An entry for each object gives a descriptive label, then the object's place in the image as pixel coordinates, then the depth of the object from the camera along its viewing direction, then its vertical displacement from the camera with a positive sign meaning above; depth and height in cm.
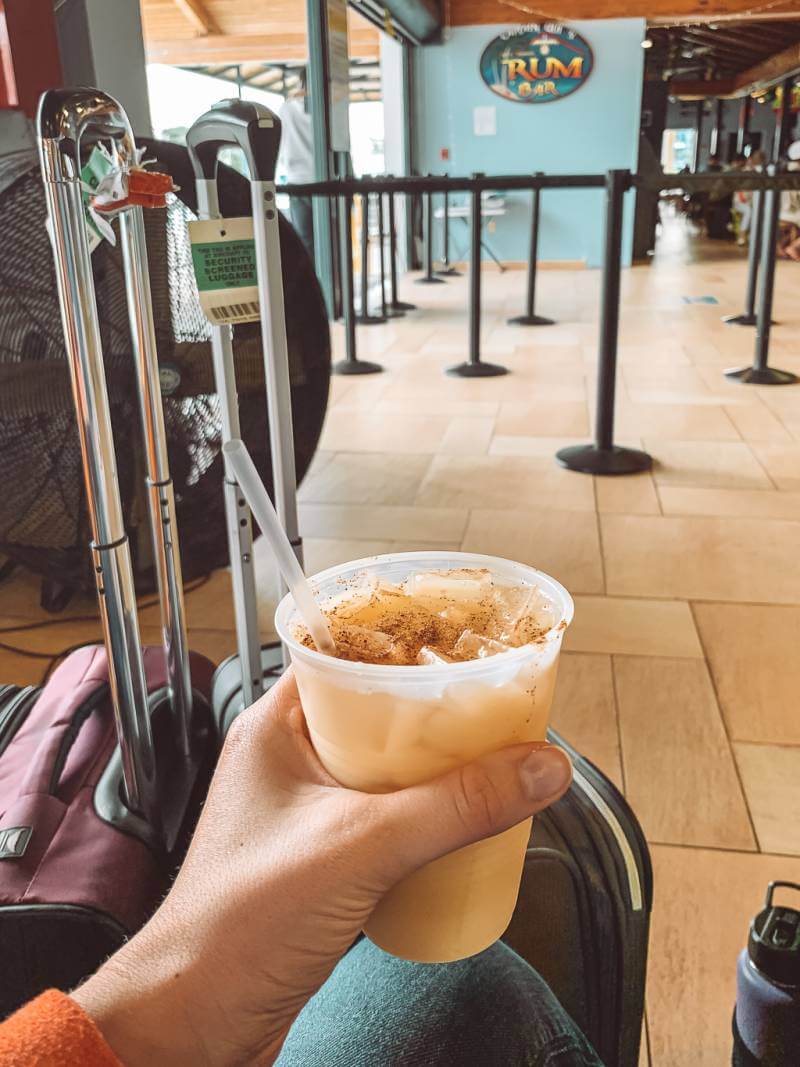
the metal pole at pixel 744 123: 1747 +97
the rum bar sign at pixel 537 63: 895 +108
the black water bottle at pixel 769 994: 90 -77
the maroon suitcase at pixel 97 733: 83 -58
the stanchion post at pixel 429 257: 741 -60
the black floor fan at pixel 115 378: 188 -37
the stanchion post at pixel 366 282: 548 -59
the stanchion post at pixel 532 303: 582 -75
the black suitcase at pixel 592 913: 88 -66
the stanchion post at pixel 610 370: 300 -60
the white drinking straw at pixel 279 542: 57 -21
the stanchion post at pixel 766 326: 407 -65
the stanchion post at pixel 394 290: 641 -71
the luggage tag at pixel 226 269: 105 -9
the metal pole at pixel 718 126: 2045 +108
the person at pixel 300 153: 616 +22
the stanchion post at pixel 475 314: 413 -59
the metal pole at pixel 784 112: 1315 +86
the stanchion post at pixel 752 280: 448 -57
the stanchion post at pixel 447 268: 892 -81
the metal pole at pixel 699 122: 2176 +123
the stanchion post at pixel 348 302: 444 -53
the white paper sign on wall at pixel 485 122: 920 +57
